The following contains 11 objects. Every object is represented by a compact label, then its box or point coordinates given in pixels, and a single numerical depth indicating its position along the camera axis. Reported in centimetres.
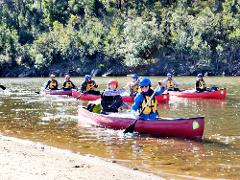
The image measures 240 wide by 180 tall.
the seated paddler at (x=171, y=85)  2994
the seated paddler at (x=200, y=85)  2843
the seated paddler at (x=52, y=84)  3275
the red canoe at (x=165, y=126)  1440
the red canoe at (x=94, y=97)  2388
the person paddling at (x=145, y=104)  1498
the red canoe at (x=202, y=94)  2772
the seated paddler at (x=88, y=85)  2824
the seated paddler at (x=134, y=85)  2314
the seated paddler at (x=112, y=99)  1741
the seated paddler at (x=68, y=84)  3217
